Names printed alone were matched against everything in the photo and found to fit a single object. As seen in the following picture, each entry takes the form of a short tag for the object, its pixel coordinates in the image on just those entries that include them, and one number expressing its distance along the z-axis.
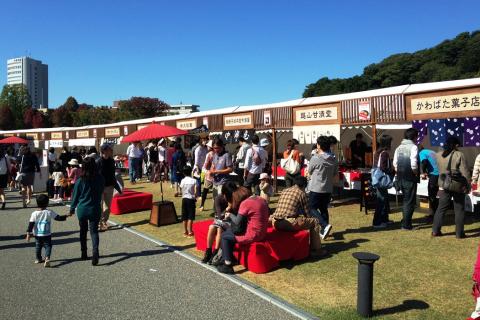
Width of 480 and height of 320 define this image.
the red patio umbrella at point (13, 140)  18.26
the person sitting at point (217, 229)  5.37
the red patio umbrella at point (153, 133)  8.87
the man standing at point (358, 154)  10.99
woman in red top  5.06
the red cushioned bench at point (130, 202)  9.80
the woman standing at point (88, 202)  5.64
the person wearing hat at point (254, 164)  8.83
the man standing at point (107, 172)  7.51
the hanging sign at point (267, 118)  12.87
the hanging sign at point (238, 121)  13.70
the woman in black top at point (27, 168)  10.52
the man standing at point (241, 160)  10.46
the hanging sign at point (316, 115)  10.42
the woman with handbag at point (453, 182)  6.12
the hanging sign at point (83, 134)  25.62
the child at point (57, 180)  11.97
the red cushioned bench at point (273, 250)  5.10
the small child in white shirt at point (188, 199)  7.03
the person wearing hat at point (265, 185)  7.16
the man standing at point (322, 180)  6.32
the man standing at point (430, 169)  7.53
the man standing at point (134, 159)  15.73
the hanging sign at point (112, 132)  23.05
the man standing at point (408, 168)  6.66
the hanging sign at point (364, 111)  9.84
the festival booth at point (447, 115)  7.40
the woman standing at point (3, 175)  10.55
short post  3.65
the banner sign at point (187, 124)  17.77
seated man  5.59
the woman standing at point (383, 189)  7.24
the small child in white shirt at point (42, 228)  5.56
